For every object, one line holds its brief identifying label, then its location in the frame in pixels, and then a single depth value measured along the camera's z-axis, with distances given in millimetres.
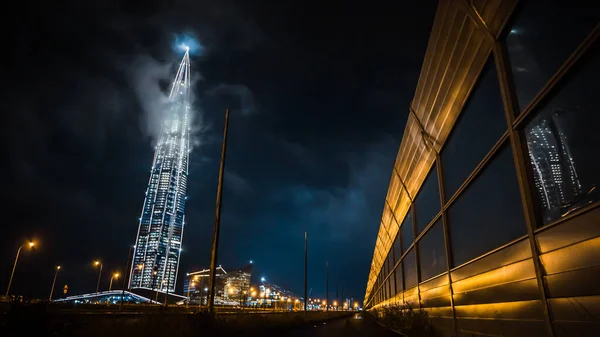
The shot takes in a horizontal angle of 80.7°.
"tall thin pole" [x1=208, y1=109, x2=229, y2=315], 12391
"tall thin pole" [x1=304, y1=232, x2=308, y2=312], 46425
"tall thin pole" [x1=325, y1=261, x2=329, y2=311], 75412
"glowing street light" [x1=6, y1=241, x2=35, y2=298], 40384
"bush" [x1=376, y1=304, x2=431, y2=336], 11358
